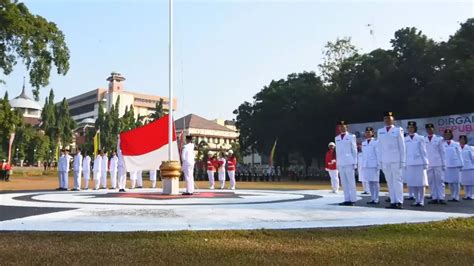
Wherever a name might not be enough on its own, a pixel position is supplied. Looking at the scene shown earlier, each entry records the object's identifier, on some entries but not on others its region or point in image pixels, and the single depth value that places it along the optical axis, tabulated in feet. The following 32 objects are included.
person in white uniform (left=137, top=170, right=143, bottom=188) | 70.53
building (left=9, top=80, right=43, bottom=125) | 347.36
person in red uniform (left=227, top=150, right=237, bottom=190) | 67.80
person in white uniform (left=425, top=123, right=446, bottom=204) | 38.55
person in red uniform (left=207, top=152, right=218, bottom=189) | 71.00
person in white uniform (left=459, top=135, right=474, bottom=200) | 44.70
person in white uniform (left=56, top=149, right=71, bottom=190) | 64.96
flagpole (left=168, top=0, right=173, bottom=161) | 46.03
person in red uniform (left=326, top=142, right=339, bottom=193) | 55.66
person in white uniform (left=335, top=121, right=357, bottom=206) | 35.09
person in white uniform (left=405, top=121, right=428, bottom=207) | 35.06
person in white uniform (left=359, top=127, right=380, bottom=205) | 38.65
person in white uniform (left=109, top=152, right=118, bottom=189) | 68.54
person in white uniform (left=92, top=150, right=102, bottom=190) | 66.54
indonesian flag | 51.06
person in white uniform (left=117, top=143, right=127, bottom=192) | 60.31
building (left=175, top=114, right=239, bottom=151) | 301.84
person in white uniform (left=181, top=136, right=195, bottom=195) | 45.32
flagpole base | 44.62
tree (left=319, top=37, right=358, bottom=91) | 165.99
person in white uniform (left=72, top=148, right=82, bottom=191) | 64.08
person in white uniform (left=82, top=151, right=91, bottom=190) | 67.85
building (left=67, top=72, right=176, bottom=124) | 370.12
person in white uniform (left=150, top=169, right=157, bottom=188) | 68.37
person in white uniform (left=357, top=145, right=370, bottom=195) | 49.80
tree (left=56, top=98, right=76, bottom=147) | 242.37
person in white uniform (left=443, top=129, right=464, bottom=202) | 43.11
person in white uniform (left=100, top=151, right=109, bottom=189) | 68.33
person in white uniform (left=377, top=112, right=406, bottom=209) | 32.09
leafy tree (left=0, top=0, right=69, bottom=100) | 90.94
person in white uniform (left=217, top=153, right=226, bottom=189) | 71.32
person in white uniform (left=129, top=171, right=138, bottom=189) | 63.93
